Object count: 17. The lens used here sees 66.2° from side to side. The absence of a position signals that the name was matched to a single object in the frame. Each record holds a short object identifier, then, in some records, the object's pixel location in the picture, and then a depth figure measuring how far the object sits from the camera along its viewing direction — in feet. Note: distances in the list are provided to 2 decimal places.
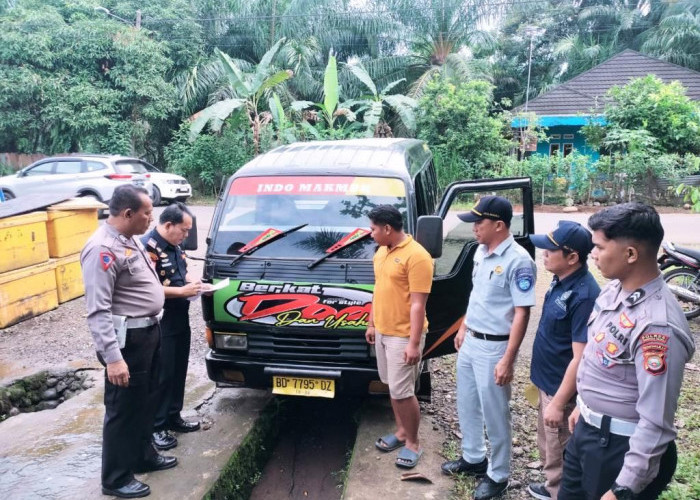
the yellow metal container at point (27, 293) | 20.65
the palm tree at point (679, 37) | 77.66
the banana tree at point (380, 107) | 56.34
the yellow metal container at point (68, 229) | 22.75
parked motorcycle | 19.99
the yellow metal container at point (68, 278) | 23.32
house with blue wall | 60.64
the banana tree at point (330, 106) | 53.42
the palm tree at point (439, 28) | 73.72
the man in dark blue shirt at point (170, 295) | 11.90
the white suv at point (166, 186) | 48.67
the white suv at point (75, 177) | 44.34
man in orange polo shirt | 10.63
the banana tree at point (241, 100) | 51.62
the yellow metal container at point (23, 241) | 20.35
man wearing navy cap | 8.23
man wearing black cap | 9.54
